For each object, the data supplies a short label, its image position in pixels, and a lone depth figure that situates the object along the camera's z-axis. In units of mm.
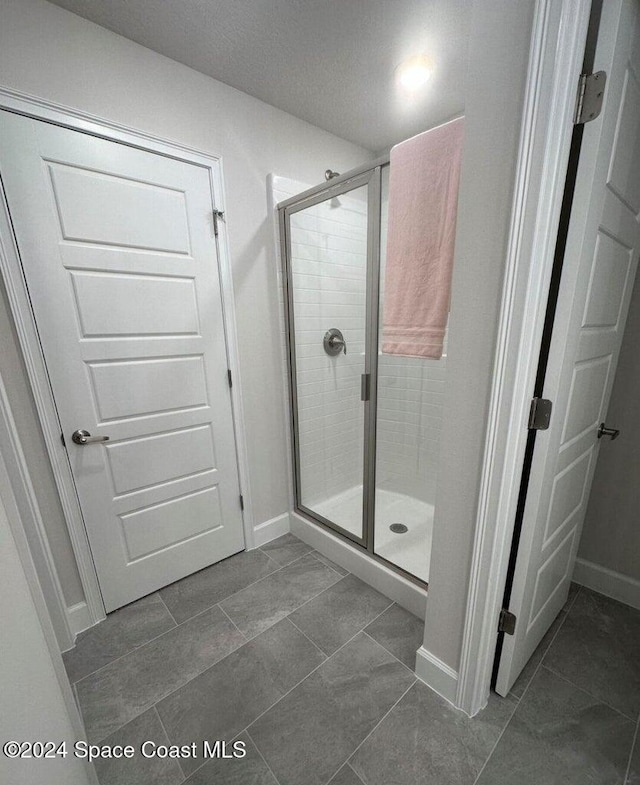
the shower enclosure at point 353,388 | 1576
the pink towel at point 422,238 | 1032
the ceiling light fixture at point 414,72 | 1474
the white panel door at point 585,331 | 772
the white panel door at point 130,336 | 1263
